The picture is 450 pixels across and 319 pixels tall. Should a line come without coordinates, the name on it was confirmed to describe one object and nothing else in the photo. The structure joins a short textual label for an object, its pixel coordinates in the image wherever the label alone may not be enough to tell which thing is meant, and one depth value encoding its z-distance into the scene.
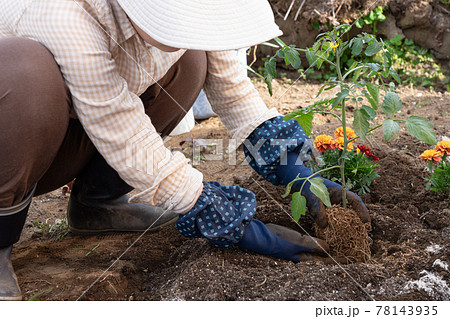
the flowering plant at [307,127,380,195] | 2.04
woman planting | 1.27
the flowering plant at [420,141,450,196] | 1.92
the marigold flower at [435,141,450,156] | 1.93
